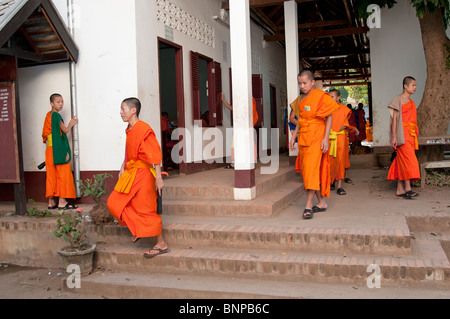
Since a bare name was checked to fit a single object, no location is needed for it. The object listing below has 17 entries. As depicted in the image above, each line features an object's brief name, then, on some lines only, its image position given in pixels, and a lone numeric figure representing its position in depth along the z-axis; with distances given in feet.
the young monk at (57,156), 21.89
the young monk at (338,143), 23.86
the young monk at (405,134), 21.36
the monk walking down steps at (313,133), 18.04
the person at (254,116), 27.91
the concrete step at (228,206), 18.93
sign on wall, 20.25
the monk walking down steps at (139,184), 15.37
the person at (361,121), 54.08
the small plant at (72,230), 15.89
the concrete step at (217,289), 13.01
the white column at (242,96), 19.86
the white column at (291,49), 30.25
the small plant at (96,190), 18.15
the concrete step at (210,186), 20.81
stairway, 13.44
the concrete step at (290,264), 13.42
